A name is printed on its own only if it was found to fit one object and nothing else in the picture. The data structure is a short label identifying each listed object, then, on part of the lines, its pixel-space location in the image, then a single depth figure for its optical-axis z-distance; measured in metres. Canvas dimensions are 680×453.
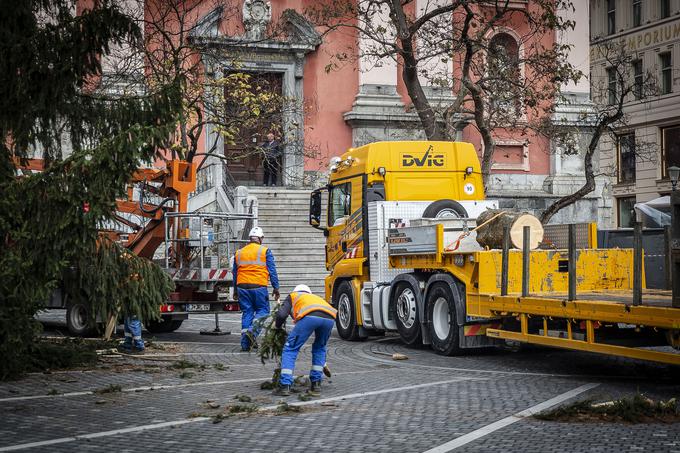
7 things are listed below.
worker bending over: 11.45
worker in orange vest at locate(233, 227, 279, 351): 16.22
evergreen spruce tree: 10.89
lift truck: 17.61
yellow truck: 12.26
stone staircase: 28.94
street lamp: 27.72
